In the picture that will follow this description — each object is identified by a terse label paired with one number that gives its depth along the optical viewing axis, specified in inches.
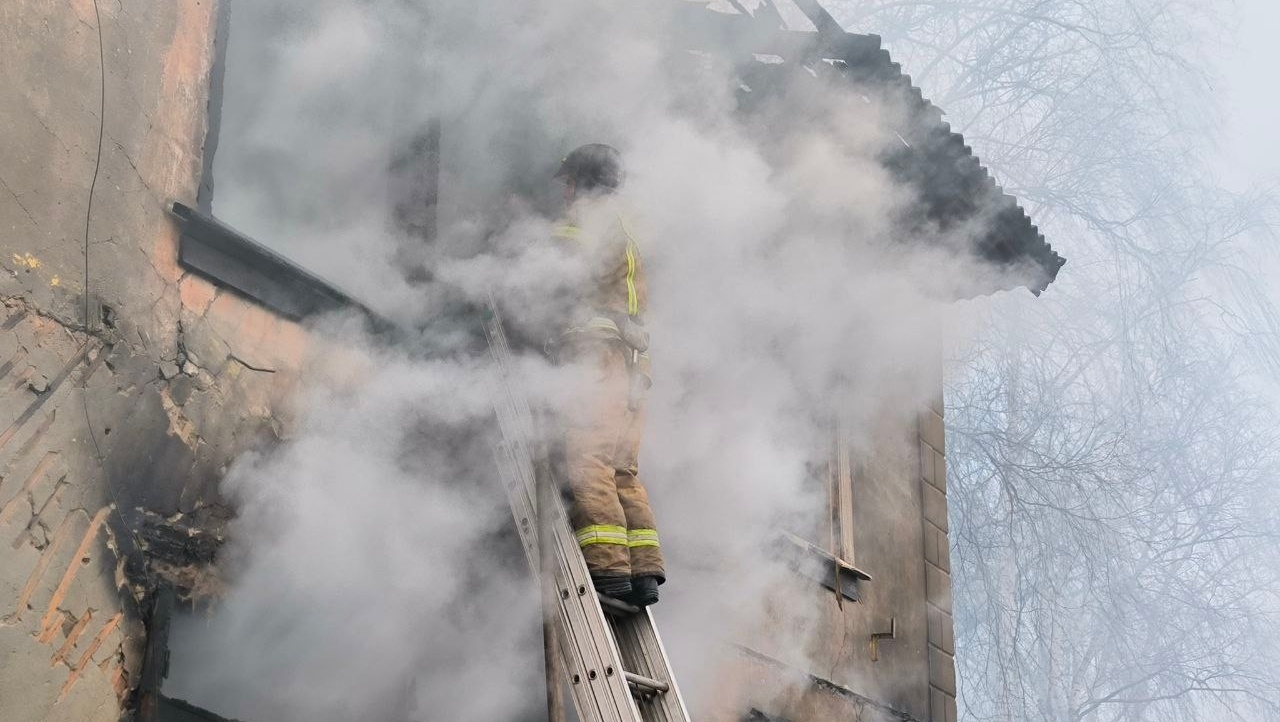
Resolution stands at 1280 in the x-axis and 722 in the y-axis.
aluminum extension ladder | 151.9
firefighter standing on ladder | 162.9
